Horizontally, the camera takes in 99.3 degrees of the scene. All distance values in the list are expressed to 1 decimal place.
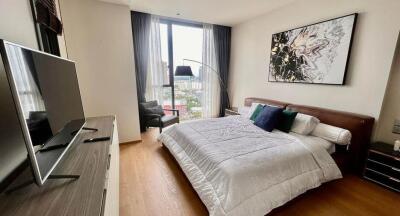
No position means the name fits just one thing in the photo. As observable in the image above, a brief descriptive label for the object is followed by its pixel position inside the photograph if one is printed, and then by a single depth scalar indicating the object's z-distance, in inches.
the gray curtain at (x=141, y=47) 142.9
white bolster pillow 84.1
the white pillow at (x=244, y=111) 137.1
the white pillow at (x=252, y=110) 128.2
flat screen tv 28.5
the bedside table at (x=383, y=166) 77.5
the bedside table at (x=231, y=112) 156.0
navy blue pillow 101.7
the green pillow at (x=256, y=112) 119.6
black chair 138.9
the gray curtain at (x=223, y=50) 178.4
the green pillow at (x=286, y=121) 99.9
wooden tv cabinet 30.8
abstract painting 93.9
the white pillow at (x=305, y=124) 94.2
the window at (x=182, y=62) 164.2
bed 59.1
